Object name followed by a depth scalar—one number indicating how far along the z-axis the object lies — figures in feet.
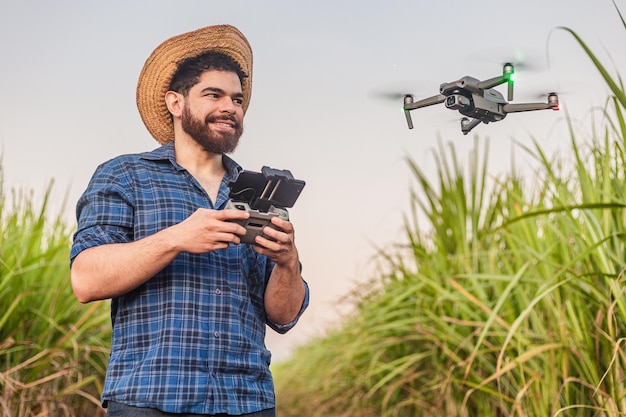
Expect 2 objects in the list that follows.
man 10.05
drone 9.90
